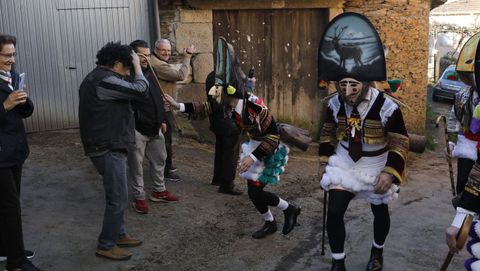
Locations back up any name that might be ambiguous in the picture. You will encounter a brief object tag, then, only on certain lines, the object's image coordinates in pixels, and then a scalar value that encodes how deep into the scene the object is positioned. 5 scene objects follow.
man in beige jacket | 6.25
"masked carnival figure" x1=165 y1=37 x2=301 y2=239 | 4.88
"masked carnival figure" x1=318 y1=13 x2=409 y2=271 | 4.14
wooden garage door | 9.23
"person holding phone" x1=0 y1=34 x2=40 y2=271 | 4.04
